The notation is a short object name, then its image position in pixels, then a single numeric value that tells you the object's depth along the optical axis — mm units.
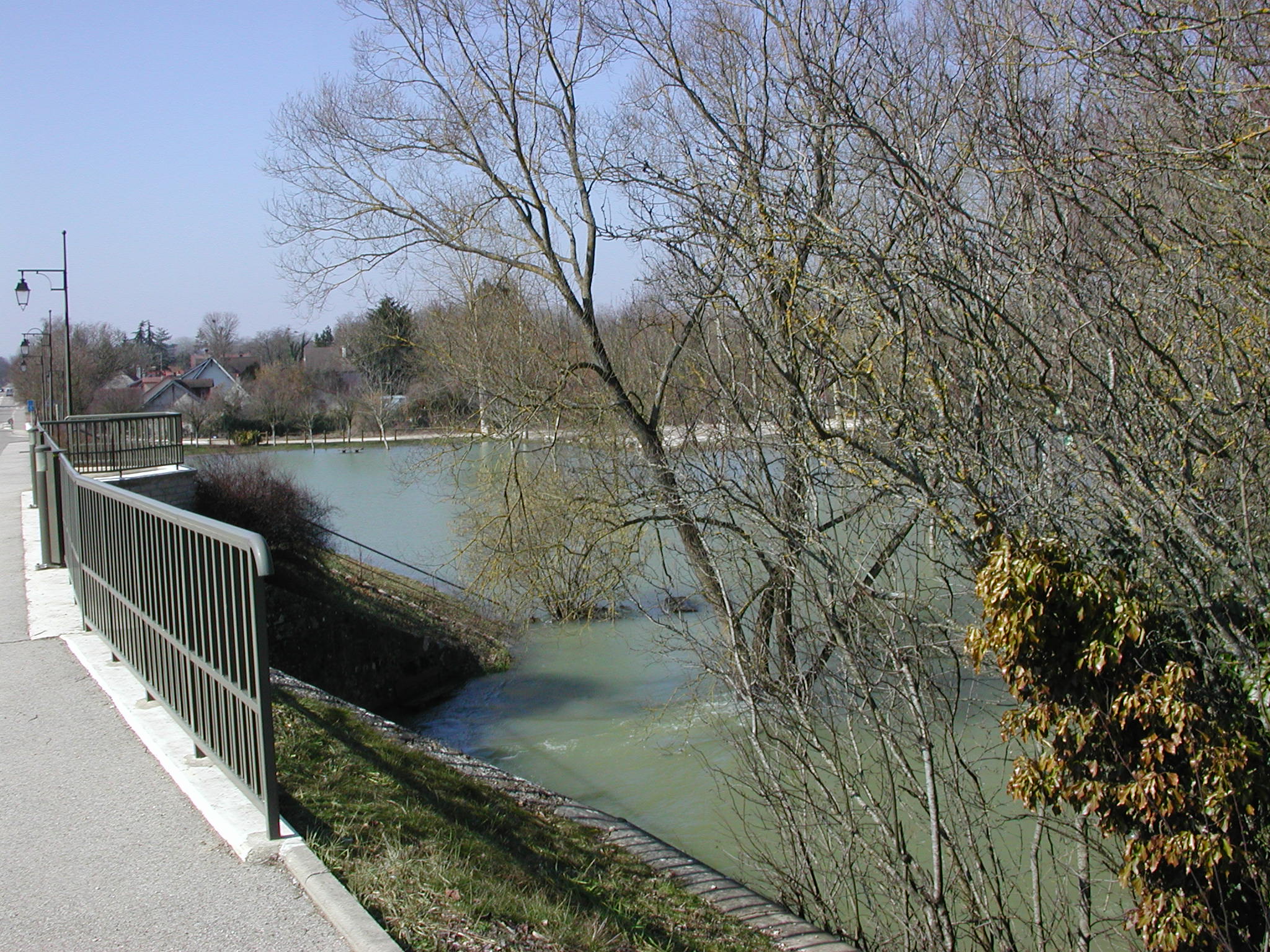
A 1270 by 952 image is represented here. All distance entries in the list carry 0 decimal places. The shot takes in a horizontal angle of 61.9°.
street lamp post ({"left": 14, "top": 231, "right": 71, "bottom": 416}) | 31234
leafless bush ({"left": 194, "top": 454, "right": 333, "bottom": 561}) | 24844
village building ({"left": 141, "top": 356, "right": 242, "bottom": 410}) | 90312
